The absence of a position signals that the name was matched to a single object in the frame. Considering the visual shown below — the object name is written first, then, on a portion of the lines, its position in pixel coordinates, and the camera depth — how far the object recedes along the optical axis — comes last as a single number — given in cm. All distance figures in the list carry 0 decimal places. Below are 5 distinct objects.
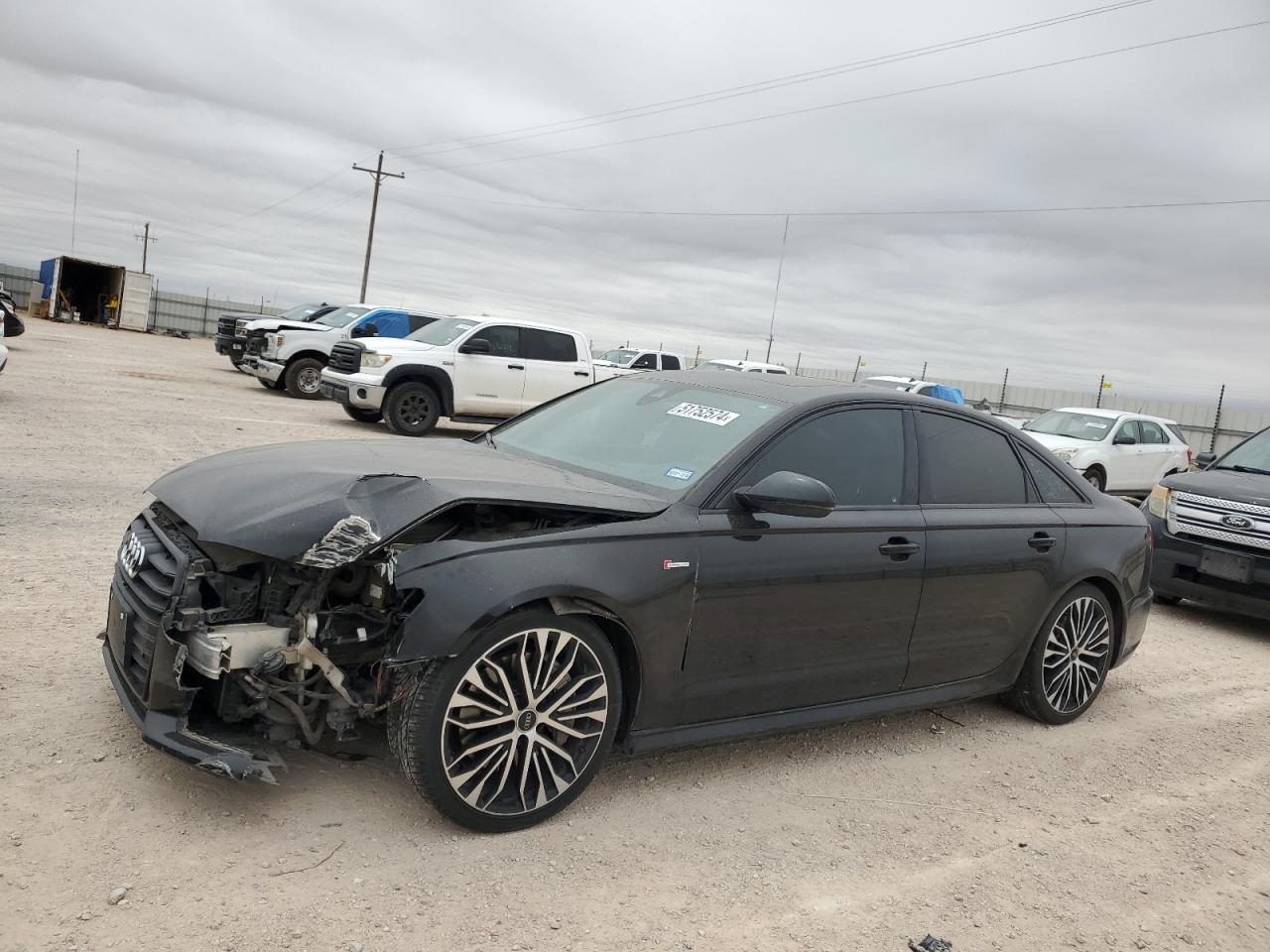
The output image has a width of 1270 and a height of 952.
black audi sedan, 317
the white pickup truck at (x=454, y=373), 1457
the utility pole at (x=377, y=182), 4556
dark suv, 757
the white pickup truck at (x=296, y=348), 1898
